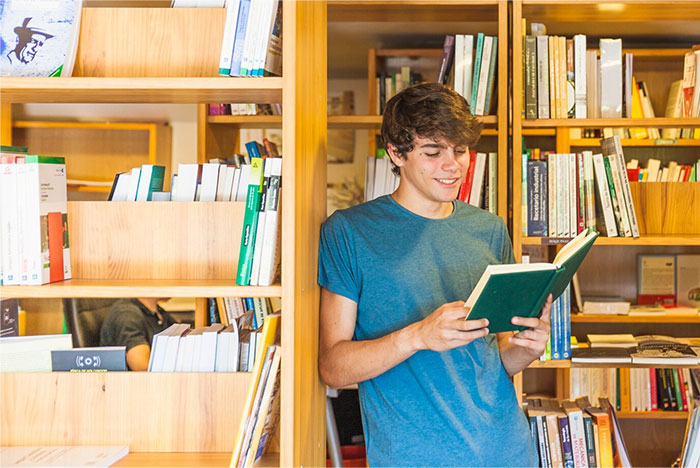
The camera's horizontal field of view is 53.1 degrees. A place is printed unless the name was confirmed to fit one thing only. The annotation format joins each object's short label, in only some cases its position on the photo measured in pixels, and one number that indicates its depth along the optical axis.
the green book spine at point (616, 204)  2.25
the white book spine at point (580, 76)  2.24
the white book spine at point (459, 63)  2.31
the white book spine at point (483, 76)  2.28
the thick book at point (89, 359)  1.52
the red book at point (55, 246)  1.42
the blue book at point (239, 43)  1.34
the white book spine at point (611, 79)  2.27
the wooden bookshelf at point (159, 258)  1.44
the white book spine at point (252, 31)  1.34
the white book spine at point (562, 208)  2.25
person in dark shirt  3.03
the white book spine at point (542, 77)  2.23
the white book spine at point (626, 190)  2.25
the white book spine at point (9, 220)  1.38
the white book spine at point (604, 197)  2.25
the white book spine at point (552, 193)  2.24
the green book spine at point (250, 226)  1.35
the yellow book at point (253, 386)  1.31
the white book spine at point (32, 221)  1.38
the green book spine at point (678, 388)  3.24
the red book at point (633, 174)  3.31
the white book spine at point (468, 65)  2.30
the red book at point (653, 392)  3.24
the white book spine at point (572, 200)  2.25
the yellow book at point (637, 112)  3.51
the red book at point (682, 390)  3.23
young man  1.54
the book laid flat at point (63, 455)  1.38
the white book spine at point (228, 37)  1.33
